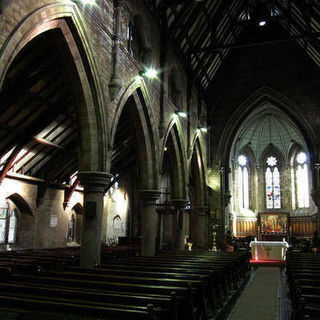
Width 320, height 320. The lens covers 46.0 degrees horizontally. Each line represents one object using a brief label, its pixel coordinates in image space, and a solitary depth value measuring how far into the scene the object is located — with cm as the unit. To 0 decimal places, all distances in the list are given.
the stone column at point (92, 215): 1070
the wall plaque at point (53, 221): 1919
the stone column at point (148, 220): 1529
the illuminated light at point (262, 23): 2492
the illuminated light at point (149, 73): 1479
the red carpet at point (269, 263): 1977
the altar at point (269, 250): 2162
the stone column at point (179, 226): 1992
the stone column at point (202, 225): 2420
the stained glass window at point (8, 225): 1714
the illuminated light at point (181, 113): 1936
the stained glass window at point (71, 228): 2237
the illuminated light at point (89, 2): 1041
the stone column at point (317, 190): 2427
